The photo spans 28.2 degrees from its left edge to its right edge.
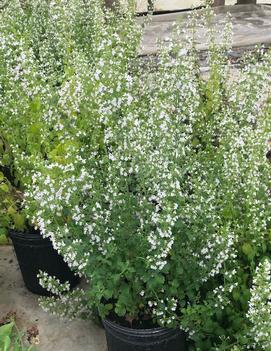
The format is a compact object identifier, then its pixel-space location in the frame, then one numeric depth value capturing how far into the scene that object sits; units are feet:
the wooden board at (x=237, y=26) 21.42
